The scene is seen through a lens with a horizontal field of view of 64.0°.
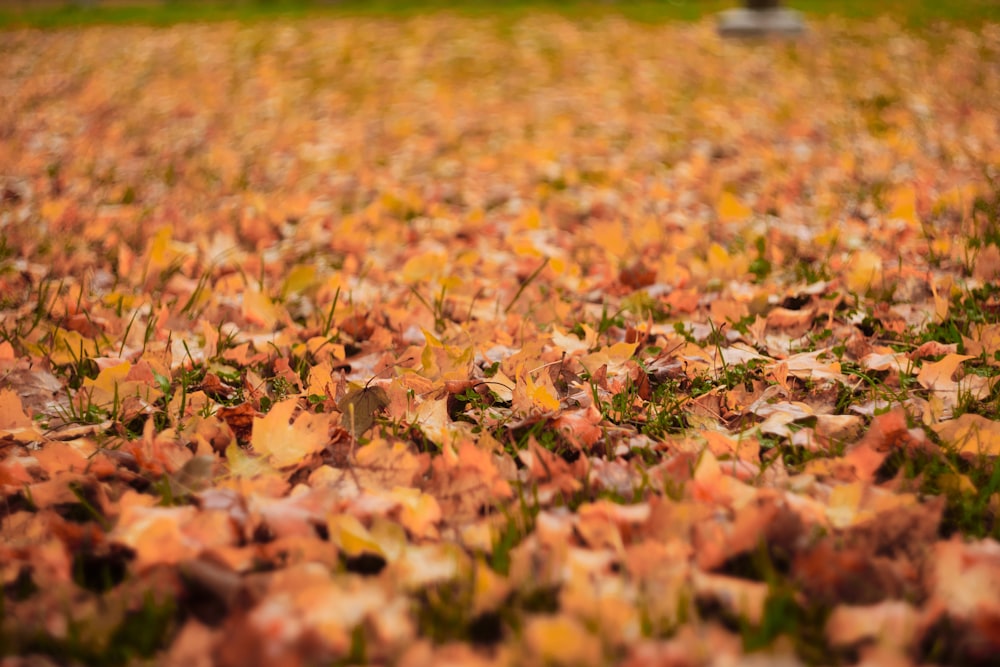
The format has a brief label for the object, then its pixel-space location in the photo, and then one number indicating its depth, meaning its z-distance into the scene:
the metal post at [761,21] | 8.34
